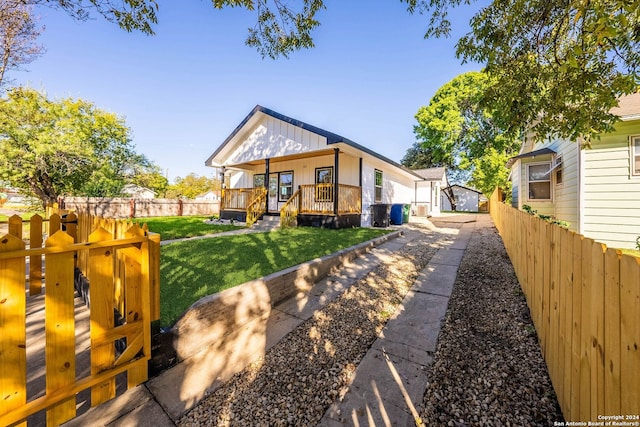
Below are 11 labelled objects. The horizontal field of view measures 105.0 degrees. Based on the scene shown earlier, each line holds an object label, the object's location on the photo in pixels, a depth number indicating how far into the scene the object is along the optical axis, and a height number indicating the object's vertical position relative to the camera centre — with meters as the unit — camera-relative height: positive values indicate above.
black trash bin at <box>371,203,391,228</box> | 11.74 -0.29
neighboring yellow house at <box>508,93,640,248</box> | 6.77 +0.72
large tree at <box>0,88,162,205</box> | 13.48 +3.54
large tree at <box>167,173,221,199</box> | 55.07 +5.92
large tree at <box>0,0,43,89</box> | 6.94 +5.46
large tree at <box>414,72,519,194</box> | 21.47 +7.38
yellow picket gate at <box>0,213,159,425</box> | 1.50 -0.82
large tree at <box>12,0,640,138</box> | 3.38 +2.29
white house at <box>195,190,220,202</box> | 57.91 +3.10
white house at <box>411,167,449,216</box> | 22.27 +1.41
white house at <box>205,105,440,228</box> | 10.16 +1.90
